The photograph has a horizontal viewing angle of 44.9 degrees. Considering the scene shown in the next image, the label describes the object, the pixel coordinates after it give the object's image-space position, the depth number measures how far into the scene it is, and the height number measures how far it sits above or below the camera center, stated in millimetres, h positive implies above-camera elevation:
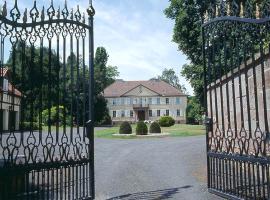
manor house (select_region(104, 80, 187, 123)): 69688 +3512
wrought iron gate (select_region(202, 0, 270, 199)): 5523 +1087
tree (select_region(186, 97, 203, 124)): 28906 +815
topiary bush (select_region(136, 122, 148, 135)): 29641 -820
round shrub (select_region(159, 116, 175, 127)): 48531 -202
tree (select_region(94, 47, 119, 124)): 56428 +5789
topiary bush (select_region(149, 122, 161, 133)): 32312 -811
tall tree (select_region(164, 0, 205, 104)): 24688 +6417
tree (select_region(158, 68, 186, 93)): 94000 +12542
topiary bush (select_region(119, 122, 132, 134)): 30406 -821
